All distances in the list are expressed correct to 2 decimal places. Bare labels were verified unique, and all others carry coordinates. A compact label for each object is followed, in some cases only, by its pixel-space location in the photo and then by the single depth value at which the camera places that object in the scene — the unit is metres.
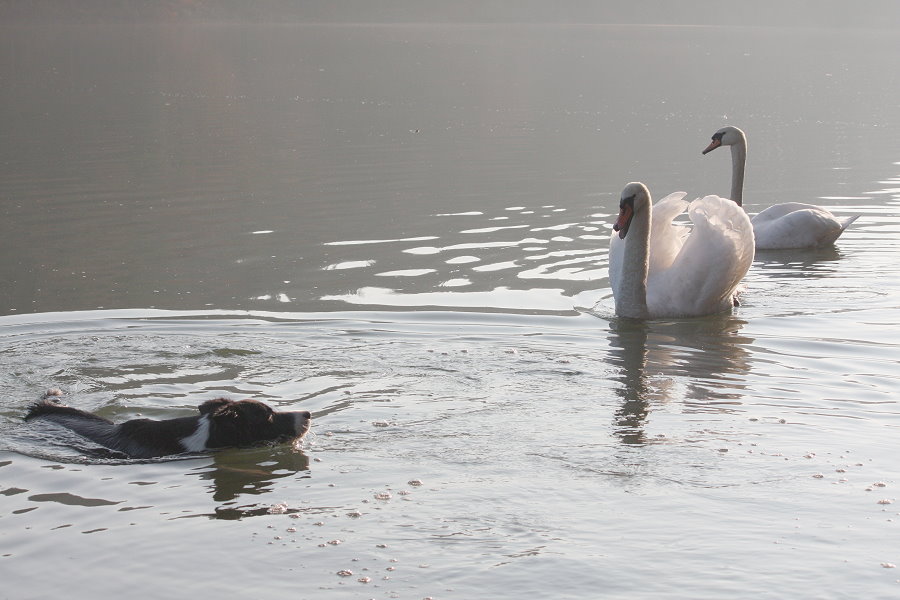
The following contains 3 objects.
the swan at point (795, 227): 26.44
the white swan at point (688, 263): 19.67
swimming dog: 12.69
